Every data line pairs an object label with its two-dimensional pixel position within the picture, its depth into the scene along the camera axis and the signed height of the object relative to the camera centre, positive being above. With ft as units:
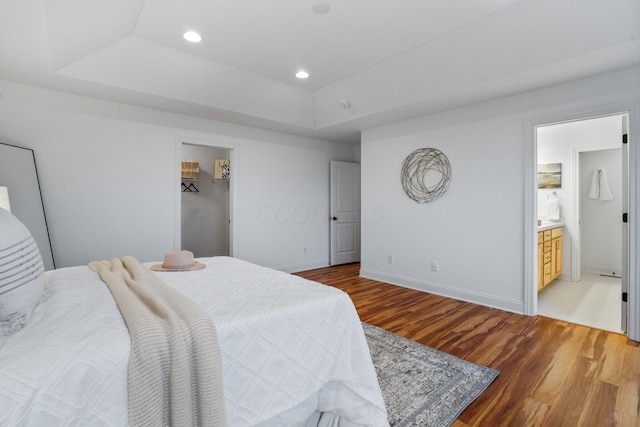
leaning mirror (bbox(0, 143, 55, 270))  9.16 +0.57
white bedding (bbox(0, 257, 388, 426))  2.72 -1.58
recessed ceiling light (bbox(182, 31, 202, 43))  9.17 +5.18
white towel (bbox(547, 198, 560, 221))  15.42 -0.11
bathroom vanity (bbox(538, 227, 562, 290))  12.39 -2.11
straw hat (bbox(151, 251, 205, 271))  6.62 -1.20
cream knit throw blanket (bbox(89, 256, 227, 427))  2.97 -1.62
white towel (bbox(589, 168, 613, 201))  15.74 +1.06
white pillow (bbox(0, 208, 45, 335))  3.30 -0.78
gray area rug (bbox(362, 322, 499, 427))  5.53 -3.66
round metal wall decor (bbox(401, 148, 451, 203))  12.83 +1.42
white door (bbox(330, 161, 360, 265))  18.76 -0.30
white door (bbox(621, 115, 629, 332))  8.89 -0.74
